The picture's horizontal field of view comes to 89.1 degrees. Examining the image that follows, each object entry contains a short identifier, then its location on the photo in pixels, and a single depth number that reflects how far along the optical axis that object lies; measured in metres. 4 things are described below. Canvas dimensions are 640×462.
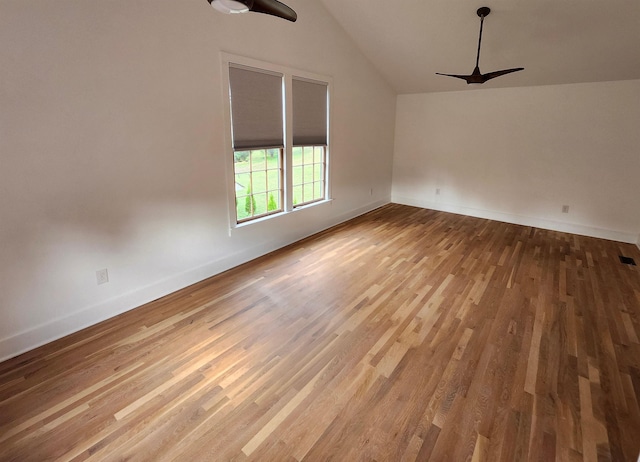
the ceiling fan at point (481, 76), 3.49
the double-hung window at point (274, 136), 3.50
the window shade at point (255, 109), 3.42
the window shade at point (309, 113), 4.20
